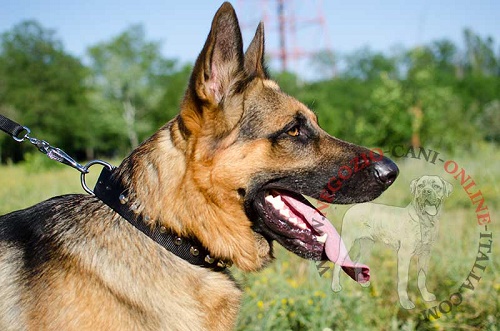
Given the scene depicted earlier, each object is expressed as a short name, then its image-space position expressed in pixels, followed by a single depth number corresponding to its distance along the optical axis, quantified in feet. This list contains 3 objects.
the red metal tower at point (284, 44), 126.82
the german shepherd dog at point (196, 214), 8.25
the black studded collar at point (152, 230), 8.74
